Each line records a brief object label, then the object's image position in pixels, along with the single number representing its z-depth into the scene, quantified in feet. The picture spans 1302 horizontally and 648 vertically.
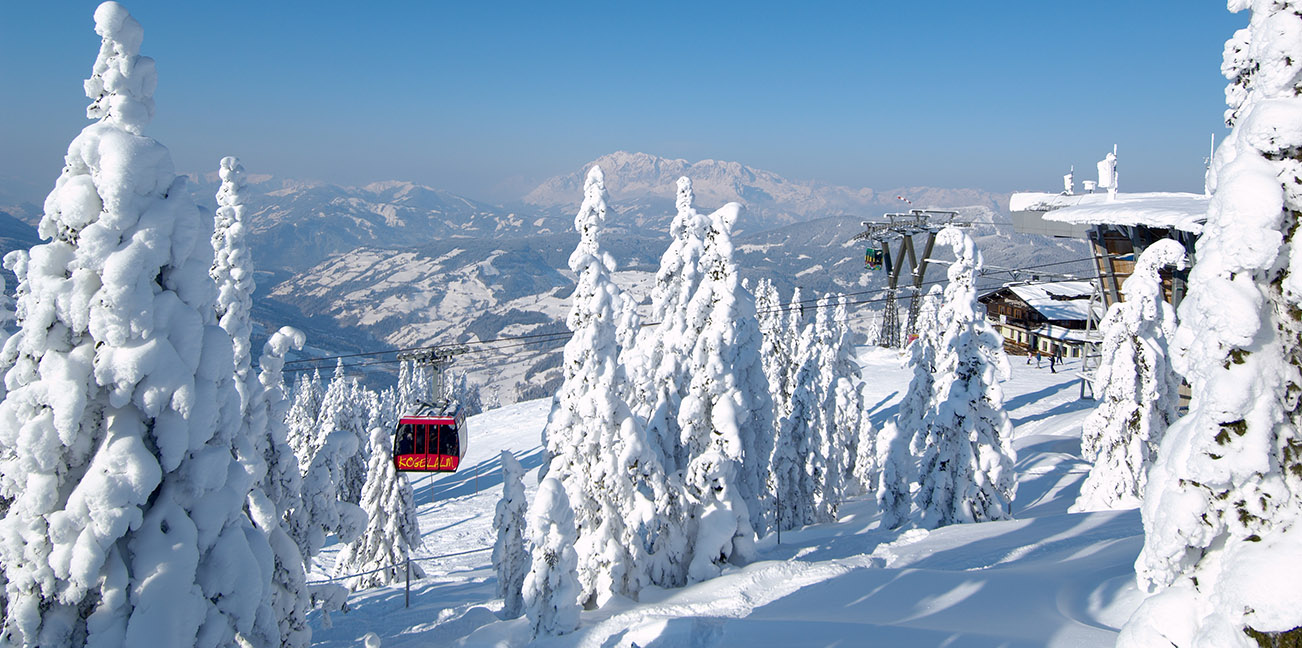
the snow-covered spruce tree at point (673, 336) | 58.44
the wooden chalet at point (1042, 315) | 195.21
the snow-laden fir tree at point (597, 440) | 46.06
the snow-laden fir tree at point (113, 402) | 19.86
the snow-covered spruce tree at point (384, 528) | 93.30
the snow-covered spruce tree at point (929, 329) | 77.61
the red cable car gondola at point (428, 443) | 69.62
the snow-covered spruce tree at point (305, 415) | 167.22
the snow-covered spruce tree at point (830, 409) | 112.16
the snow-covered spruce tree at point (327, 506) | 43.52
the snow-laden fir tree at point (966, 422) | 59.62
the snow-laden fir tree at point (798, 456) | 92.38
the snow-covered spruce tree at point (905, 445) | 77.71
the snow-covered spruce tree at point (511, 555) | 55.42
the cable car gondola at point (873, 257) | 177.58
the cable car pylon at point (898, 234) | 172.04
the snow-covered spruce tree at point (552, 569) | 40.42
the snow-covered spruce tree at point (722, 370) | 54.13
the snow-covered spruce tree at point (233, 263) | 41.73
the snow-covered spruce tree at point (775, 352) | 116.37
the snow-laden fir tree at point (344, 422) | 141.79
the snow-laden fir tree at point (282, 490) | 33.35
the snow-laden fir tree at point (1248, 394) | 12.38
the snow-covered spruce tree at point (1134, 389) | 64.39
